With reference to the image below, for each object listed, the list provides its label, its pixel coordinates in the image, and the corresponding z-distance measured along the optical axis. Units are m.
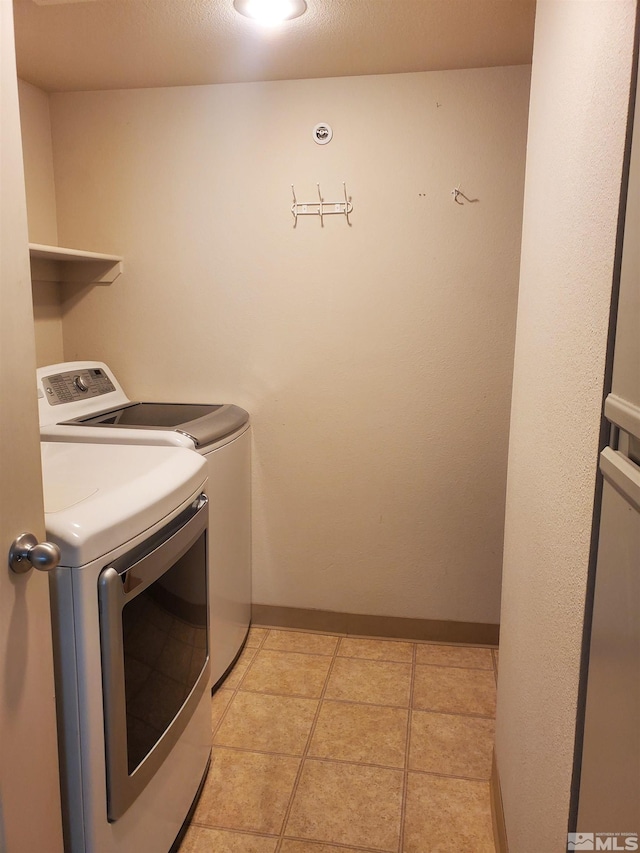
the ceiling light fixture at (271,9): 1.84
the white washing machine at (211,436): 2.16
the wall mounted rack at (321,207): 2.53
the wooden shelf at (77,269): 2.65
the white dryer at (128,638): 1.23
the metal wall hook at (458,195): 2.44
